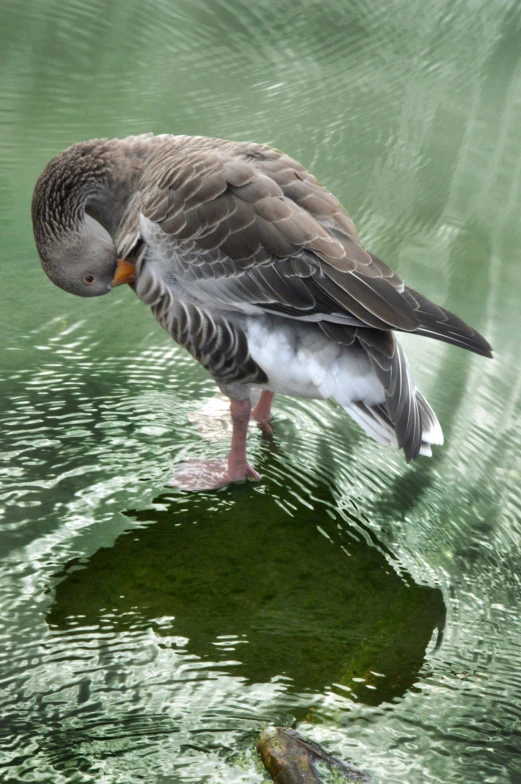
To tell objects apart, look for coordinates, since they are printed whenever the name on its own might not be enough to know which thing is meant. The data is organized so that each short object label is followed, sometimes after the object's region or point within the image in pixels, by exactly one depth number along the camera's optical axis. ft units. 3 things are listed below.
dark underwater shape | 13.48
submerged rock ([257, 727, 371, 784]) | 11.00
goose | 15.56
